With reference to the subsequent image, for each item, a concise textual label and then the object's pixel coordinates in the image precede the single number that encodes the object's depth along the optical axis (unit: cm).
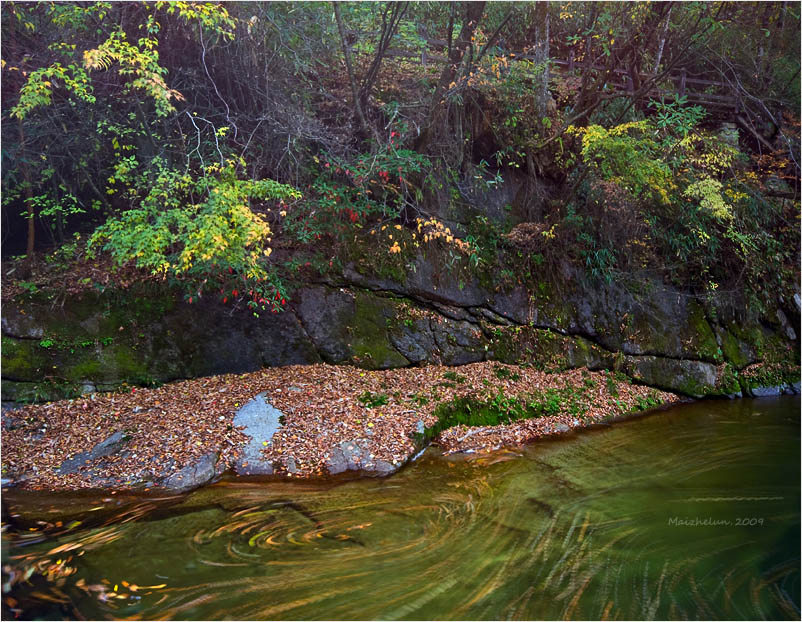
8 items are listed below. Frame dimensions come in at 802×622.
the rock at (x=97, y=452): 641
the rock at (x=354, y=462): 681
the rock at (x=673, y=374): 1112
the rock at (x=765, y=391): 1142
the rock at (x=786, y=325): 1270
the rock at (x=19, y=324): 801
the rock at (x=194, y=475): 620
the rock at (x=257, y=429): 667
